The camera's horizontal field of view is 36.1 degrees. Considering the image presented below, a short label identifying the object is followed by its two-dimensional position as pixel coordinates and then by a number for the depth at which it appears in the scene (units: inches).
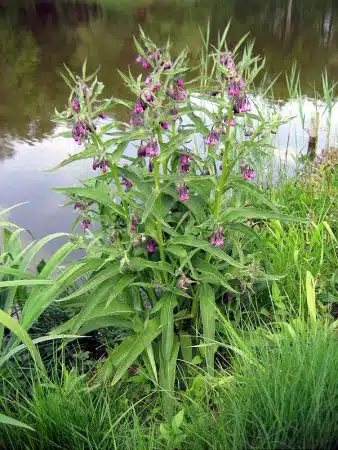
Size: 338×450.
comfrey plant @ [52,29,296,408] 77.9
